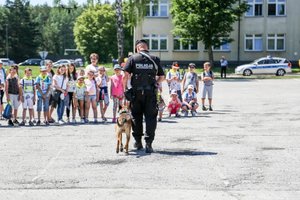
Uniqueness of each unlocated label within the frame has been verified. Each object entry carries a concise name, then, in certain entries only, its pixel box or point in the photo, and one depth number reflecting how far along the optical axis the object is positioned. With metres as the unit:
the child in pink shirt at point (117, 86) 16.84
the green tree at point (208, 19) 53.28
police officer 11.36
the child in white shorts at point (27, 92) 16.73
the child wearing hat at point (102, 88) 17.59
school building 61.97
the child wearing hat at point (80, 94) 17.12
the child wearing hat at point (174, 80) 19.73
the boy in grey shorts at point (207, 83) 21.17
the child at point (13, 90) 16.67
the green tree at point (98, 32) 95.94
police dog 11.20
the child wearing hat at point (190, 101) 19.36
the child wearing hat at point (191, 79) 20.28
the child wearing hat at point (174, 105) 18.97
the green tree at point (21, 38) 105.75
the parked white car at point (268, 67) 50.69
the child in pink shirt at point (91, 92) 17.20
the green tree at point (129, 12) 43.09
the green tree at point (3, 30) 106.38
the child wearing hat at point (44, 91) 16.92
